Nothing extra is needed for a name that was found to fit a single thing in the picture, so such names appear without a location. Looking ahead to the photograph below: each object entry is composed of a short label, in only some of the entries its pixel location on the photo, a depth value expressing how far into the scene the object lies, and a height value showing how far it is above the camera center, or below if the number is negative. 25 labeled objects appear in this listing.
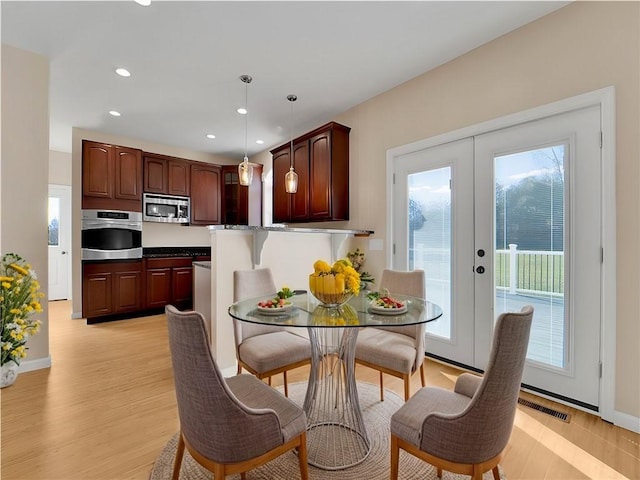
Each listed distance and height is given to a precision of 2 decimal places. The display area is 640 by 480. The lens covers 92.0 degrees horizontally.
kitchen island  2.52 -0.19
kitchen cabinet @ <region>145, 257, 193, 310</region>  4.77 -0.66
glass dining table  1.46 -0.64
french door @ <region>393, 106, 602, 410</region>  2.08 -0.01
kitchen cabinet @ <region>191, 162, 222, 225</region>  5.37 +0.83
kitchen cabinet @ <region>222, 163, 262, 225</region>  5.54 +0.76
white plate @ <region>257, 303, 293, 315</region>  1.56 -0.36
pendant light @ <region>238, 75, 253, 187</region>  2.79 +0.66
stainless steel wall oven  4.29 +0.09
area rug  1.50 -1.15
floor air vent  2.02 -1.17
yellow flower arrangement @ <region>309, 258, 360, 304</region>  1.61 -0.22
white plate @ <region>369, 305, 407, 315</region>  1.58 -0.36
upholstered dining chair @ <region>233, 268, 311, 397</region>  1.91 -0.69
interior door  5.82 -0.02
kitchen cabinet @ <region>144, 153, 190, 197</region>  4.88 +1.08
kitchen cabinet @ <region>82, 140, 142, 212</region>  4.29 +0.93
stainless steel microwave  4.85 +0.53
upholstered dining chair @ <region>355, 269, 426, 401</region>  1.90 -0.70
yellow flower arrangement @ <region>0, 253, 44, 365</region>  2.38 -0.51
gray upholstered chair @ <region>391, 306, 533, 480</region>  1.03 -0.64
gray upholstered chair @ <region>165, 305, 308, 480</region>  1.03 -0.62
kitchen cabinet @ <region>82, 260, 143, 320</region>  4.23 -0.67
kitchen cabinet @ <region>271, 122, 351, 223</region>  3.67 +0.81
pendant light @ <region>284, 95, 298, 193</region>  3.00 +0.57
